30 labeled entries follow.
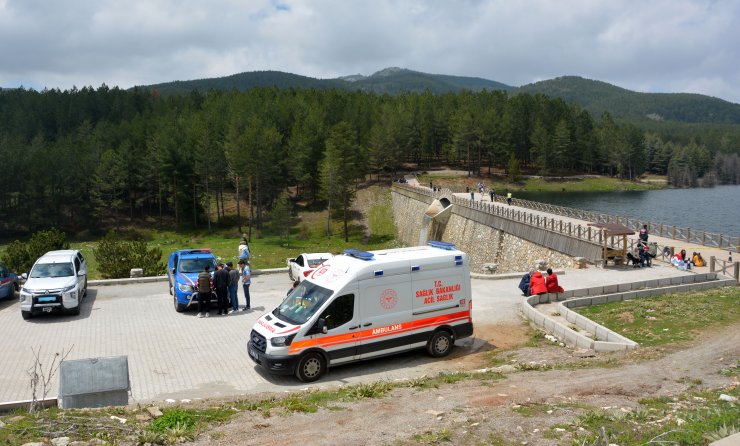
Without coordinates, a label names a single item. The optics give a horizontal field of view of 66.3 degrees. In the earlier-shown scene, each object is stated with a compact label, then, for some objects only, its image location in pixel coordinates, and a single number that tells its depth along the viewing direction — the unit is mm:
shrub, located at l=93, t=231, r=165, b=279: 27812
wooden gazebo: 25500
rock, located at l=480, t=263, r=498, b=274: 25511
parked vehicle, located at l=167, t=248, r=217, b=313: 18375
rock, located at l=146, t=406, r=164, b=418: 9109
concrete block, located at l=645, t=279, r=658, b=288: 20016
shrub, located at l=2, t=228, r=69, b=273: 27844
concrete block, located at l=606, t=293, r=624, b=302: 18470
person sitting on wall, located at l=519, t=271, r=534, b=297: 19469
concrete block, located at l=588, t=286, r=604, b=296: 19062
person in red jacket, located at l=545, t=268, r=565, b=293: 18641
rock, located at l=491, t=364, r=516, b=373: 12258
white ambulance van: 12367
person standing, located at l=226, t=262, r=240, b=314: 18062
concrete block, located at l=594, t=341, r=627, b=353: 13680
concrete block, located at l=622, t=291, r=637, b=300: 18734
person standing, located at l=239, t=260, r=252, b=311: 18859
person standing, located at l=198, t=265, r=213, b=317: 17703
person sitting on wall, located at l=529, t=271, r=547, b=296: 18500
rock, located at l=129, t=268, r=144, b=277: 24453
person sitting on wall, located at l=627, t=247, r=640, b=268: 25578
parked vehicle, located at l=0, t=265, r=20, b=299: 19889
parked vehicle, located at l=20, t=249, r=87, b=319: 17375
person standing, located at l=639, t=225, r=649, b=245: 28411
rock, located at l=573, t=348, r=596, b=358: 13453
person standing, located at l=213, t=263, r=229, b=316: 17766
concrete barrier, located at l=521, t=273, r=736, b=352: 14070
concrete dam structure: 32250
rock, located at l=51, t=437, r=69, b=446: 7635
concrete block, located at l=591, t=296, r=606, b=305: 18109
